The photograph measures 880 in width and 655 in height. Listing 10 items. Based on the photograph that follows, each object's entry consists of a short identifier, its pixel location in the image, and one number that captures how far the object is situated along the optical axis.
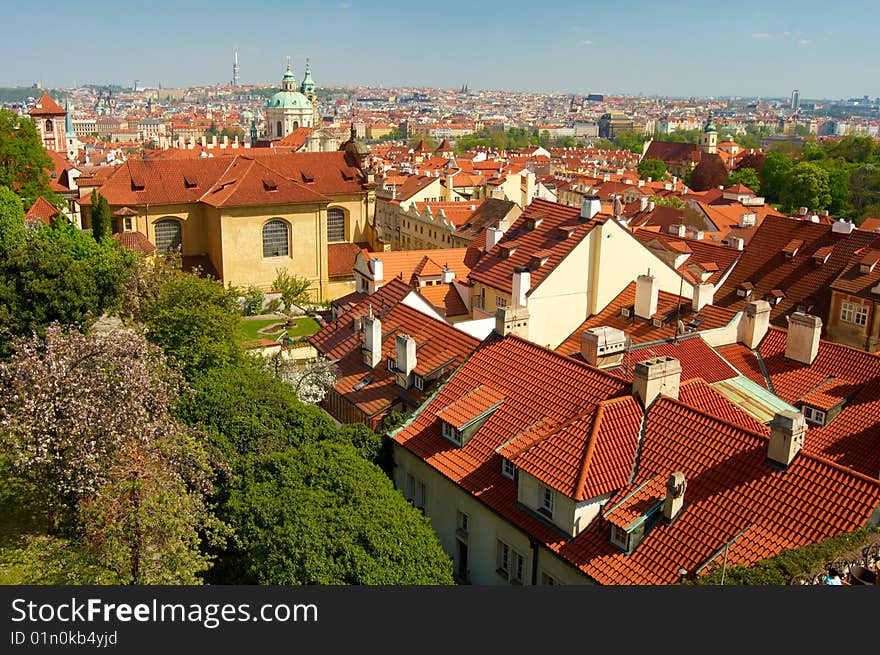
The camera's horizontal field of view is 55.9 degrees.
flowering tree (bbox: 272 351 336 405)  31.27
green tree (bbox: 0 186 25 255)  37.88
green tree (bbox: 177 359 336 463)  24.66
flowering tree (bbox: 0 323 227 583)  19.36
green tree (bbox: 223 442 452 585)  18.81
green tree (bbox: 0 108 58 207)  61.72
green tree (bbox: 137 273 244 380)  32.47
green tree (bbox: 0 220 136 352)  33.94
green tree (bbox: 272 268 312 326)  56.22
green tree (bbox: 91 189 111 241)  57.09
